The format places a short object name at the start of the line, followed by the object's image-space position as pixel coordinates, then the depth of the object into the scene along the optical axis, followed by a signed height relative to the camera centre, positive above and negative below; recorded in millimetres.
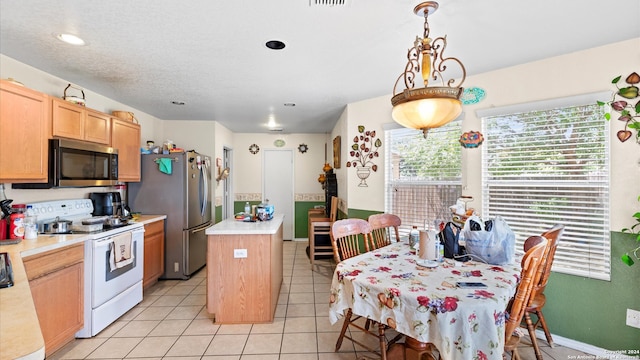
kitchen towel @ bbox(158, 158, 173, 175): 3574 +214
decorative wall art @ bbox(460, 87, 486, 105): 2639 +845
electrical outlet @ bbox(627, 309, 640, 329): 1962 -985
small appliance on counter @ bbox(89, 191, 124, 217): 3104 -258
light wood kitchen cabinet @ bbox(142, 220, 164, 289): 3199 -858
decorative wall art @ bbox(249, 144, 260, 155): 5852 +732
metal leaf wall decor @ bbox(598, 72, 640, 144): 1967 +561
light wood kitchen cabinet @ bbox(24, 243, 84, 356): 1885 -810
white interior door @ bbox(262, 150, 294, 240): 5887 +46
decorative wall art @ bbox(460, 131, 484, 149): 2645 +421
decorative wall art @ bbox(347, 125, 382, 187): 3502 +385
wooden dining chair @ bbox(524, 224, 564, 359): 1909 -764
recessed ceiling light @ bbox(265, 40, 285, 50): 2038 +1046
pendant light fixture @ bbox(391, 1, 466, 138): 1493 +454
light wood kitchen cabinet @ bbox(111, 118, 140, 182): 3125 +433
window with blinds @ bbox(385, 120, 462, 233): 2889 +97
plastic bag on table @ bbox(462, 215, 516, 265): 1910 -427
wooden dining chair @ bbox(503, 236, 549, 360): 1452 -581
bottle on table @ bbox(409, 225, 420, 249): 2186 -448
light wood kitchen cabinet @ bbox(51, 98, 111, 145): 2367 +575
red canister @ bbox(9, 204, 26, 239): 2078 -330
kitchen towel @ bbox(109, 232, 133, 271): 2490 -656
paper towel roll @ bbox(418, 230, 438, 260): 1925 -445
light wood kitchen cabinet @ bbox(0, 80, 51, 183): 1973 +379
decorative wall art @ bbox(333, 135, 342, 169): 4340 +511
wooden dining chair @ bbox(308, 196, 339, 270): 4102 -818
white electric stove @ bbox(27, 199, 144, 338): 2311 -797
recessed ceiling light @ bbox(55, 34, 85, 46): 1949 +1044
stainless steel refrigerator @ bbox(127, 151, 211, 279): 3594 -219
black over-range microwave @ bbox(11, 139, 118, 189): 2314 +165
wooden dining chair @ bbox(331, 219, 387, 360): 2074 -451
